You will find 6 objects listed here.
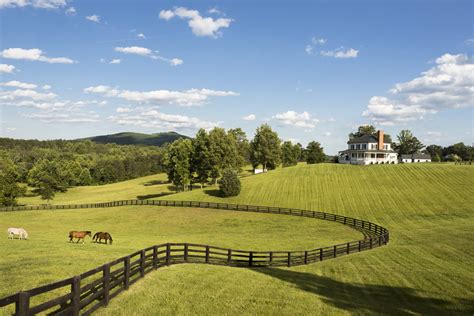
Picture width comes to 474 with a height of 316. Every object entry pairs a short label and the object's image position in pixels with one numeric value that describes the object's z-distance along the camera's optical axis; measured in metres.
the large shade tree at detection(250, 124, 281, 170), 100.56
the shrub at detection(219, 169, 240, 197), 66.94
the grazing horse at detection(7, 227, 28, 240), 28.88
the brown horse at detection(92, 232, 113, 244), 30.08
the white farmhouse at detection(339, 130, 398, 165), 96.50
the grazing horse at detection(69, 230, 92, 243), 29.49
